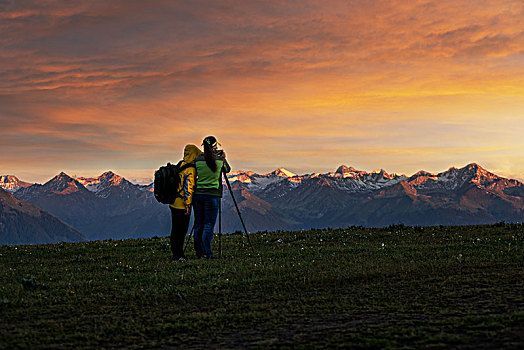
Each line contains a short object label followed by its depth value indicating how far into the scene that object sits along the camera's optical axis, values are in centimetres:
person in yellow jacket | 1998
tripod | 2015
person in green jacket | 2019
